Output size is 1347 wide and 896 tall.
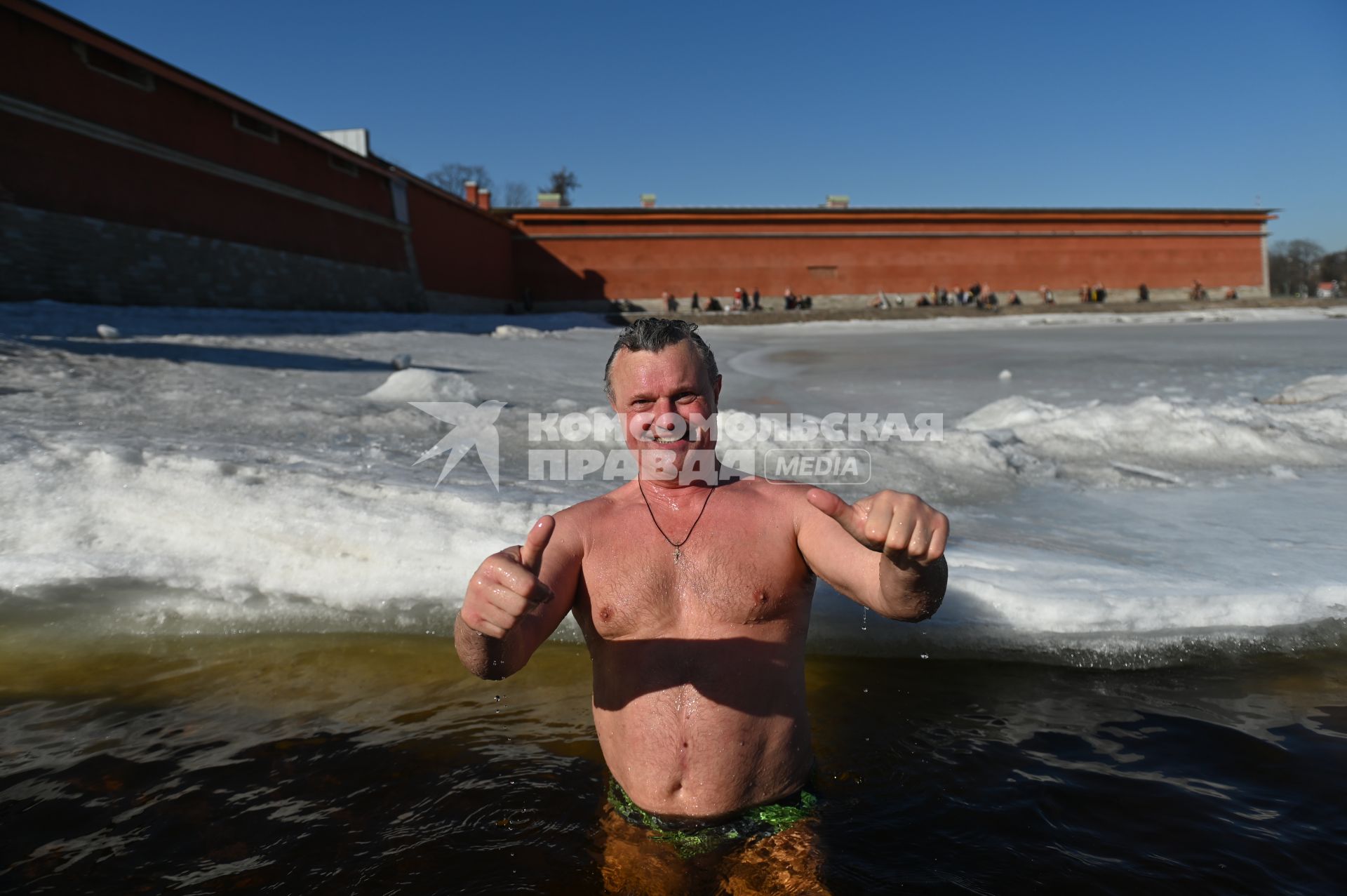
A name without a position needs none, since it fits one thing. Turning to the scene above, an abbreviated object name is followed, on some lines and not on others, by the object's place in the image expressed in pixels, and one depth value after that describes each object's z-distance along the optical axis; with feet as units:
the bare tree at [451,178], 175.01
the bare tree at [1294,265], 195.62
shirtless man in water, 5.65
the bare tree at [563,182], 163.22
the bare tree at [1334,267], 194.18
